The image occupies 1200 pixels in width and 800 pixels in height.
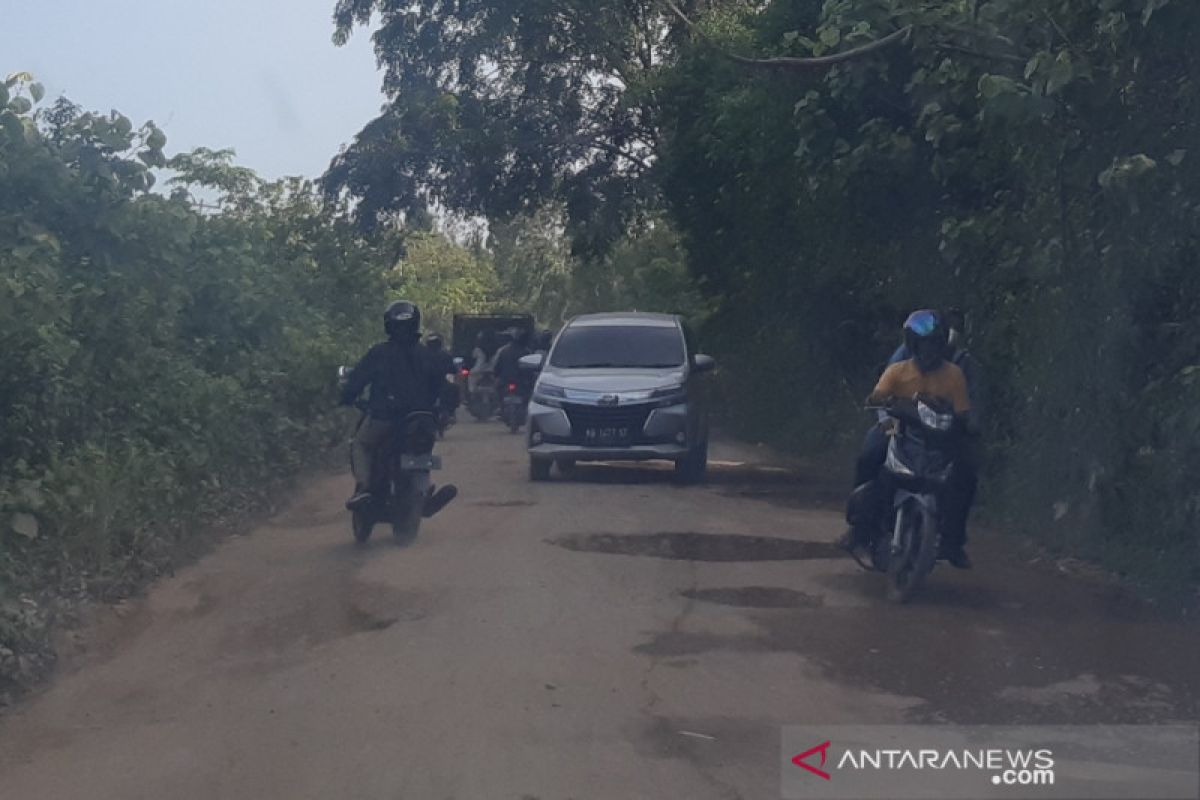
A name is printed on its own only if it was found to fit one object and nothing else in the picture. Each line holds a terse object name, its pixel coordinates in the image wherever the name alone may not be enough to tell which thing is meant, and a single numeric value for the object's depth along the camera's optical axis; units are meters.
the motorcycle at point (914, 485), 9.38
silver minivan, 16.36
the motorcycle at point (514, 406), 24.83
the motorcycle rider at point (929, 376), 9.49
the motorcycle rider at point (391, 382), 12.09
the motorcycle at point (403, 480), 12.02
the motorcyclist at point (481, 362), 29.38
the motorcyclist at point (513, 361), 24.92
